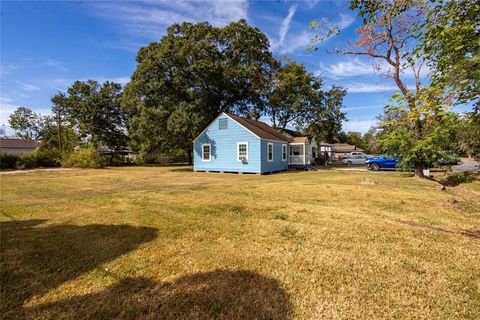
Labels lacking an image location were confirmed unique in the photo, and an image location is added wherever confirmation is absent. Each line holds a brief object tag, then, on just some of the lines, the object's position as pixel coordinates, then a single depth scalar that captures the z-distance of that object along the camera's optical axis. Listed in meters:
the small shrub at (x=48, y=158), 29.08
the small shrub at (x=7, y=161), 26.20
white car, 33.22
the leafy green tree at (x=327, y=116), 31.27
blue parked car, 20.28
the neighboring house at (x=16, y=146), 46.56
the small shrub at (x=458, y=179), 12.06
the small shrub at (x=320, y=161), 33.24
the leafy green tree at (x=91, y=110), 37.31
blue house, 18.64
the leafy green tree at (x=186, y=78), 22.14
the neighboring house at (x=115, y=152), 40.19
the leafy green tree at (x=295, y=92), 29.58
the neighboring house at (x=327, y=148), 51.91
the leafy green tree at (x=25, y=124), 64.62
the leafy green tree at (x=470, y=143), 16.17
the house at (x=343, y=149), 66.12
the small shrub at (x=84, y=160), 27.77
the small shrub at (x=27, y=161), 26.95
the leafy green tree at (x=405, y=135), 12.41
